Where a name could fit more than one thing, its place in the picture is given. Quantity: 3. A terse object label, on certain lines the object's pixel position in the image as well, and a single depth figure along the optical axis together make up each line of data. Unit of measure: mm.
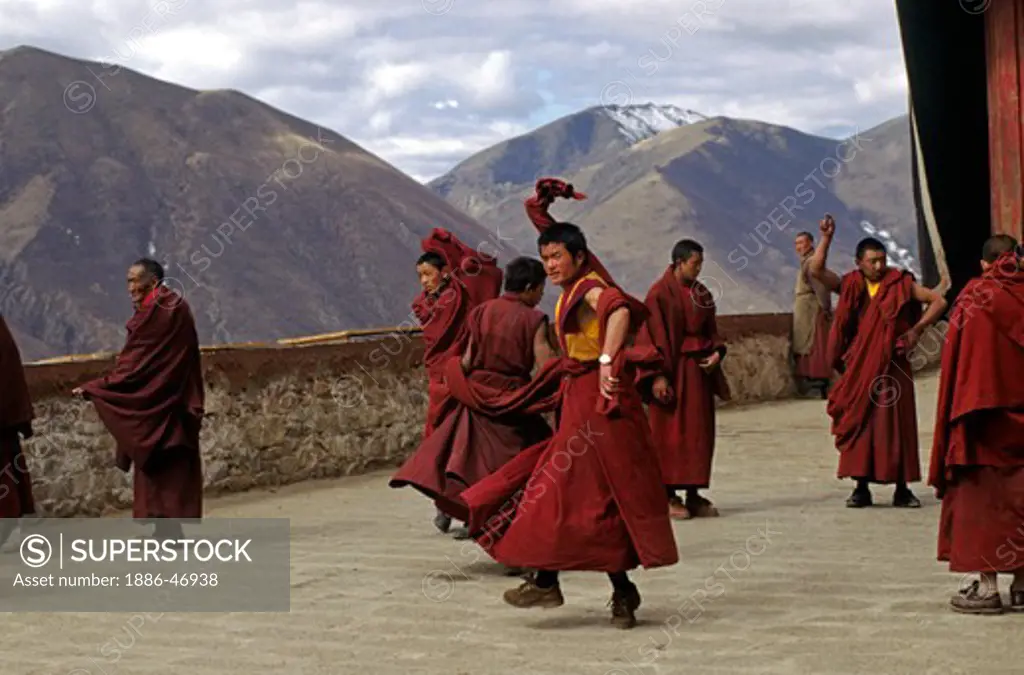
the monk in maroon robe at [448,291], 8594
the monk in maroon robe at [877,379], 9164
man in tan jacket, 17109
